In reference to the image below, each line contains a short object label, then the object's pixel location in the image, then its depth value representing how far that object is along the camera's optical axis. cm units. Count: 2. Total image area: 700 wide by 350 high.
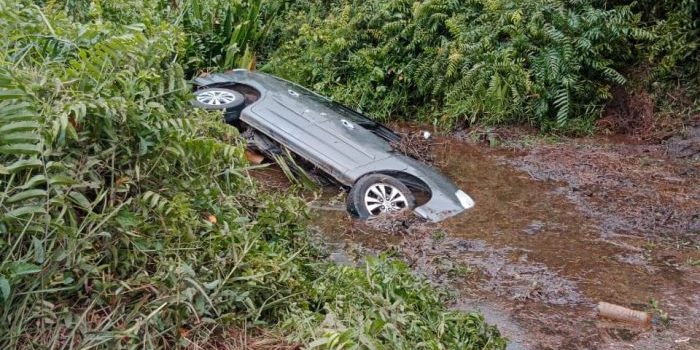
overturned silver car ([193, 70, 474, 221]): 627
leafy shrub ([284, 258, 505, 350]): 288
